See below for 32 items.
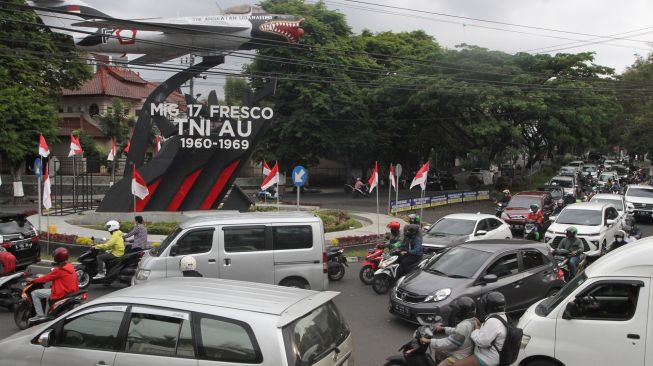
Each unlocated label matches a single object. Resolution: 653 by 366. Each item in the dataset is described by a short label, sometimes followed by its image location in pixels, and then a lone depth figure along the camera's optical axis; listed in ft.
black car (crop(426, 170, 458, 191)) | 150.10
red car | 73.20
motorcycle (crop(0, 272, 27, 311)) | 34.24
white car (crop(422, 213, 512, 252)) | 50.03
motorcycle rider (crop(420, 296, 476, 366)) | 18.20
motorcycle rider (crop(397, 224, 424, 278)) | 40.45
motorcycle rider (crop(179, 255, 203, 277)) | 30.55
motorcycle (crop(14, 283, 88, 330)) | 28.60
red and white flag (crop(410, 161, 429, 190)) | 71.61
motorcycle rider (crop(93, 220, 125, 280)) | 40.78
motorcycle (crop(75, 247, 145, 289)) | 40.63
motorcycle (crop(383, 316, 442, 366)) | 19.49
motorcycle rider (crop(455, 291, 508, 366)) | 17.46
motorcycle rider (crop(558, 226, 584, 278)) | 41.42
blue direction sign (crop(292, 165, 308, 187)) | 65.87
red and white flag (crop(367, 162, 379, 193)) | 78.01
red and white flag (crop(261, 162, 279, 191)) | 66.95
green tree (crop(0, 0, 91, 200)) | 108.17
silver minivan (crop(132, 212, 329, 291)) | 34.47
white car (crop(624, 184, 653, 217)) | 86.12
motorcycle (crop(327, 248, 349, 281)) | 46.11
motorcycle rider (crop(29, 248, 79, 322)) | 28.58
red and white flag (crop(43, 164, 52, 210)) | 58.00
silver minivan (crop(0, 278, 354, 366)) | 15.49
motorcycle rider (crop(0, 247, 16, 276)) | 35.04
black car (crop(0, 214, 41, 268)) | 43.75
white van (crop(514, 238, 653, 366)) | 19.53
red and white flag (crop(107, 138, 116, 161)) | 99.20
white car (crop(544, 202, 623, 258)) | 54.65
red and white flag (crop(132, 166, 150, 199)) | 62.95
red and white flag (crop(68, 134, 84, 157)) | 79.25
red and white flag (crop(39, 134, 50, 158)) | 65.26
